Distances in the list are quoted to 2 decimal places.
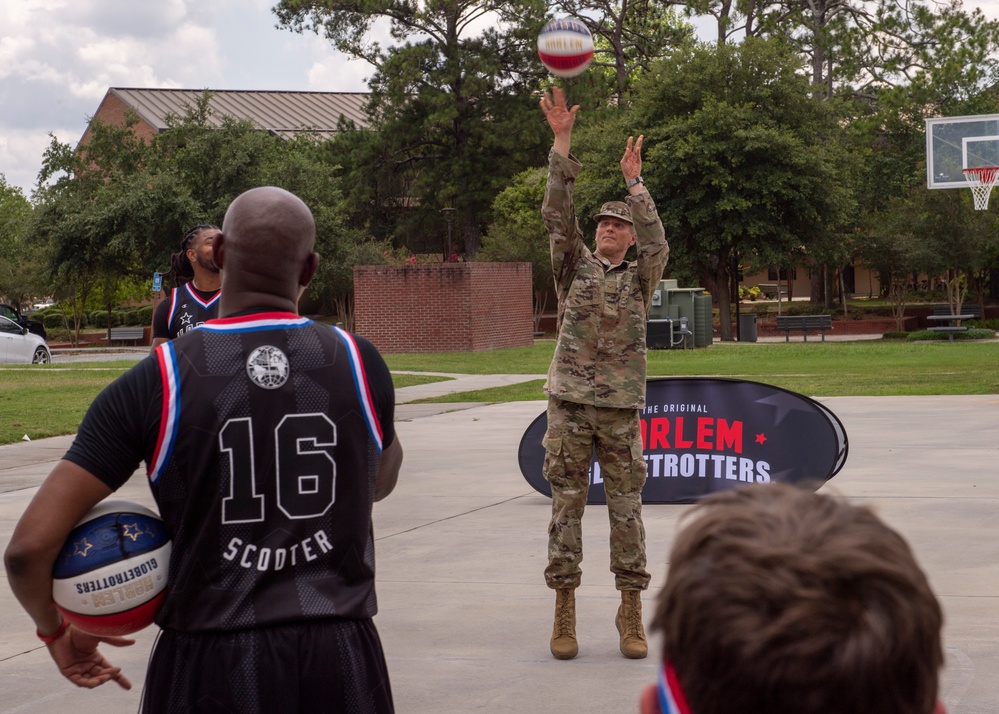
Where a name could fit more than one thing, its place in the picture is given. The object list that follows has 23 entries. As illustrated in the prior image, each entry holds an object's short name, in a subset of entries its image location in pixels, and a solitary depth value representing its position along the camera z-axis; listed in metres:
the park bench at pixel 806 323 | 39.03
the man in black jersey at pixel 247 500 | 2.47
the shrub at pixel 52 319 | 56.74
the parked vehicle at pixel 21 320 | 37.05
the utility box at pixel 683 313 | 33.81
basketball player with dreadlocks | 7.52
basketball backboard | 26.70
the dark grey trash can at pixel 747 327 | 39.38
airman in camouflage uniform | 5.49
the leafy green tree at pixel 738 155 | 36.88
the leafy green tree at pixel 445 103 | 49.34
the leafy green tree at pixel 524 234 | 44.34
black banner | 8.77
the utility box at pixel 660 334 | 33.16
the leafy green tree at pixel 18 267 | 46.75
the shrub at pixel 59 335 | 51.06
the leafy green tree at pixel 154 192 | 40.52
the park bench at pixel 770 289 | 64.94
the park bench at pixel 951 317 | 35.66
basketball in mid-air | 7.10
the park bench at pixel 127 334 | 47.19
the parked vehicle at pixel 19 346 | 31.27
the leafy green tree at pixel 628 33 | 49.94
